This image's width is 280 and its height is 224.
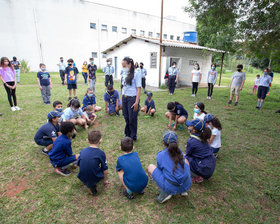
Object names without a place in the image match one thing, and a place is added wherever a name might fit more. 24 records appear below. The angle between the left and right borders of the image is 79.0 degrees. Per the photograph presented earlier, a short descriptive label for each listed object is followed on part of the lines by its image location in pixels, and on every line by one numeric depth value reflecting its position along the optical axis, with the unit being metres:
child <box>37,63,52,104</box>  6.63
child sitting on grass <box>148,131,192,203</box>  2.17
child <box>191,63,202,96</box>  8.75
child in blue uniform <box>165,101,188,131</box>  4.73
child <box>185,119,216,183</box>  2.62
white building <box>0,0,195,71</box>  18.64
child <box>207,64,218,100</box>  8.41
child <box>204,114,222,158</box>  3.27
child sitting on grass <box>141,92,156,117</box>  5.71
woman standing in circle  3.42
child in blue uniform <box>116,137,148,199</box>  2.29
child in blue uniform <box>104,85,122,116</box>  5.73
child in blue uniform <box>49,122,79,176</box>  2.73
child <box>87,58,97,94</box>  9.30
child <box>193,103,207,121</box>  4.02
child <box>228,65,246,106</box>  7.16
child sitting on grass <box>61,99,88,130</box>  4.27
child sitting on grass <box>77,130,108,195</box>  2.31
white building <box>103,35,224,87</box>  12.81
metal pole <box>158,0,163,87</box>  11.91
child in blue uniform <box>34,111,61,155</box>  3.31
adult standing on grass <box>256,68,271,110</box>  6.84
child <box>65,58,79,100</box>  7.02
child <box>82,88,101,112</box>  5.33
